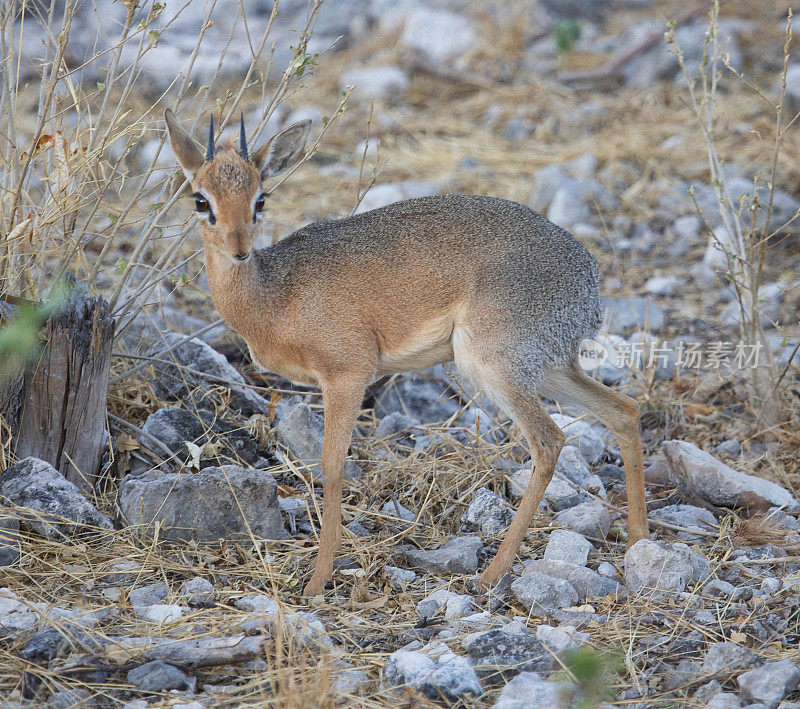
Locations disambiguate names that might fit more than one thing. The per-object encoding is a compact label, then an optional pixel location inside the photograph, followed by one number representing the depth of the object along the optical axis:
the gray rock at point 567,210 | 17.75
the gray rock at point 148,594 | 7.98
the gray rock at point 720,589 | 8.40
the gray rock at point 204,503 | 8.95
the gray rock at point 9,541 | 8.30
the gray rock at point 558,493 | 10.38
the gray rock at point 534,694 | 6.27
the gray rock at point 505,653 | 6.98
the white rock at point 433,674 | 6.70
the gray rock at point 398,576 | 8.65
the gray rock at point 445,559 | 8.95
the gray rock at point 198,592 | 7.98
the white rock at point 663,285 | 15.93
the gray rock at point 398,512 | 9.90
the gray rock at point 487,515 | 9.79
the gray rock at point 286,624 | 7.18
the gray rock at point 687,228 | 17.44
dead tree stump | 8.88
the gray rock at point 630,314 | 14.65
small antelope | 8.84
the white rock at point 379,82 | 23.81
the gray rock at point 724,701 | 6.56
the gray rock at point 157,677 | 6.64
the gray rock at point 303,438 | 10.59
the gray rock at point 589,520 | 9.65
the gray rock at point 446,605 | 8.02
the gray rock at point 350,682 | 6.68
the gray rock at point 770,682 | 6.56
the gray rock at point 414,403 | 12.52
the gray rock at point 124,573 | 8.25
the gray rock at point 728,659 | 7.07
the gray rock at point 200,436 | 10.21
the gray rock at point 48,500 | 8.62
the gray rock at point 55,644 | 6.88
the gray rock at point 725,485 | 10.10
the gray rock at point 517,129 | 21.69
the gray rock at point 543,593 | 8.18
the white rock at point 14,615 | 7.21
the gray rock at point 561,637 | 7.36
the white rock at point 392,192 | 18.11
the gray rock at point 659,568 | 8.43
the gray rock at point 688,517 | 9.94
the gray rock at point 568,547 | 9.02
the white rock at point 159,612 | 7.62
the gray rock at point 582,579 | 8.43
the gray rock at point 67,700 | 6.33
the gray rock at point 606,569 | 8.95
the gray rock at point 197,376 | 11.23
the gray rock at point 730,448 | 11.59
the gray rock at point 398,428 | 11.55
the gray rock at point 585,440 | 11.57
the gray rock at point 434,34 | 25.59
